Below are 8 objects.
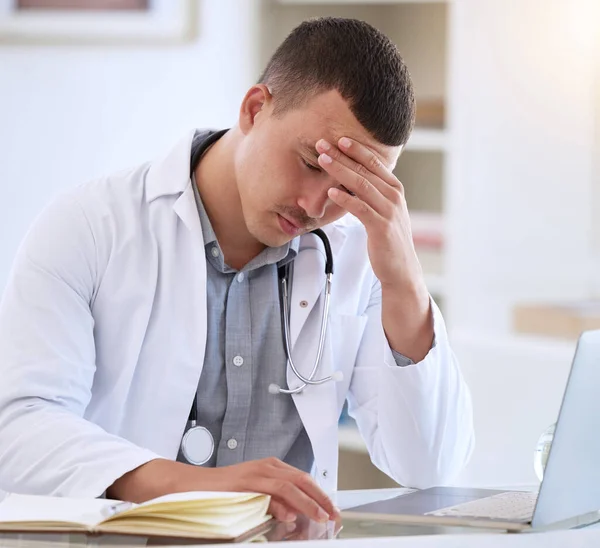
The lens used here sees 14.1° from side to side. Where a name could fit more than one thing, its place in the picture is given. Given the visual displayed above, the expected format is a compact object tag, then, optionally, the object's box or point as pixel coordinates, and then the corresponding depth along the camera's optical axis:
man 2.69
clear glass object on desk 2.56
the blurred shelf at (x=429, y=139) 3.74
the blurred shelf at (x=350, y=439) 3.81
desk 2.32
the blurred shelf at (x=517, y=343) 3.55
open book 2.33
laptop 2.38
